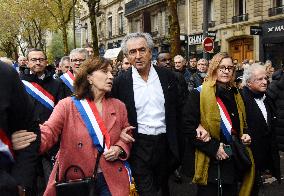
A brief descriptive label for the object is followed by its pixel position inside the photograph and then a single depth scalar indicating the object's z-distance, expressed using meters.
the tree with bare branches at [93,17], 15.28
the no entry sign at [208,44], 9.35
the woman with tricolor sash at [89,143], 2.11
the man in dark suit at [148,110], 2.55
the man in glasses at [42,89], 3.28
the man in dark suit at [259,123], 2.83
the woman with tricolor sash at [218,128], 2.53
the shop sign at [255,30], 14.17
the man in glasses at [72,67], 3.45
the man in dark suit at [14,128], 1.41
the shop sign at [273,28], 14.46
